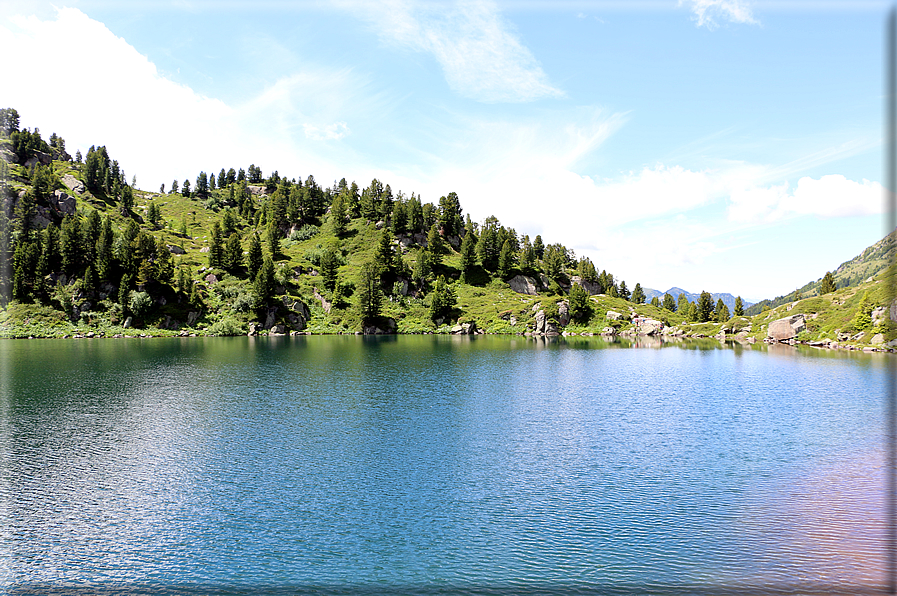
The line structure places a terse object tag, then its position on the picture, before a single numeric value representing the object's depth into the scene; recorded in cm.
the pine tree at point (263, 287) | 18400
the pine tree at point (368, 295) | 19312
